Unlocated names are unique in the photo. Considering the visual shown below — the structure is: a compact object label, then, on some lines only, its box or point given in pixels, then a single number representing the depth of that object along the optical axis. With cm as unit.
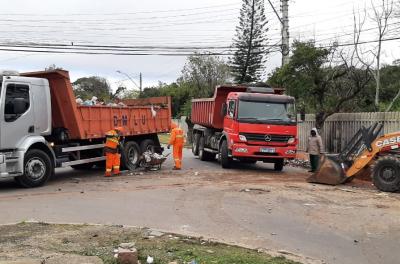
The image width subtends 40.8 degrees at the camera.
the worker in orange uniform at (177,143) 1762
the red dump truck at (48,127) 1285
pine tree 4416
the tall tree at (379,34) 2462
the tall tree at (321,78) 2238
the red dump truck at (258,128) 1727
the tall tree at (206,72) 5438
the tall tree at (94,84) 7369
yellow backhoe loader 1300
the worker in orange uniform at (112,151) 1558
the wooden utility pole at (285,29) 2683
